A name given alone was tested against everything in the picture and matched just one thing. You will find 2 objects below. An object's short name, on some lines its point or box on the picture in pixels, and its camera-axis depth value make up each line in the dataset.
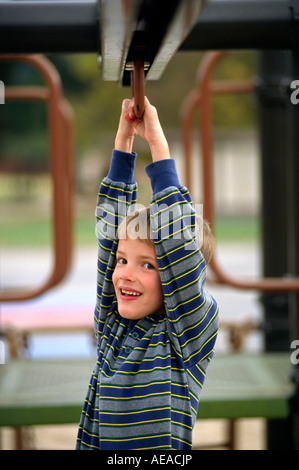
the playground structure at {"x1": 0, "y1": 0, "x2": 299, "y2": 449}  4.56
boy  4.87
